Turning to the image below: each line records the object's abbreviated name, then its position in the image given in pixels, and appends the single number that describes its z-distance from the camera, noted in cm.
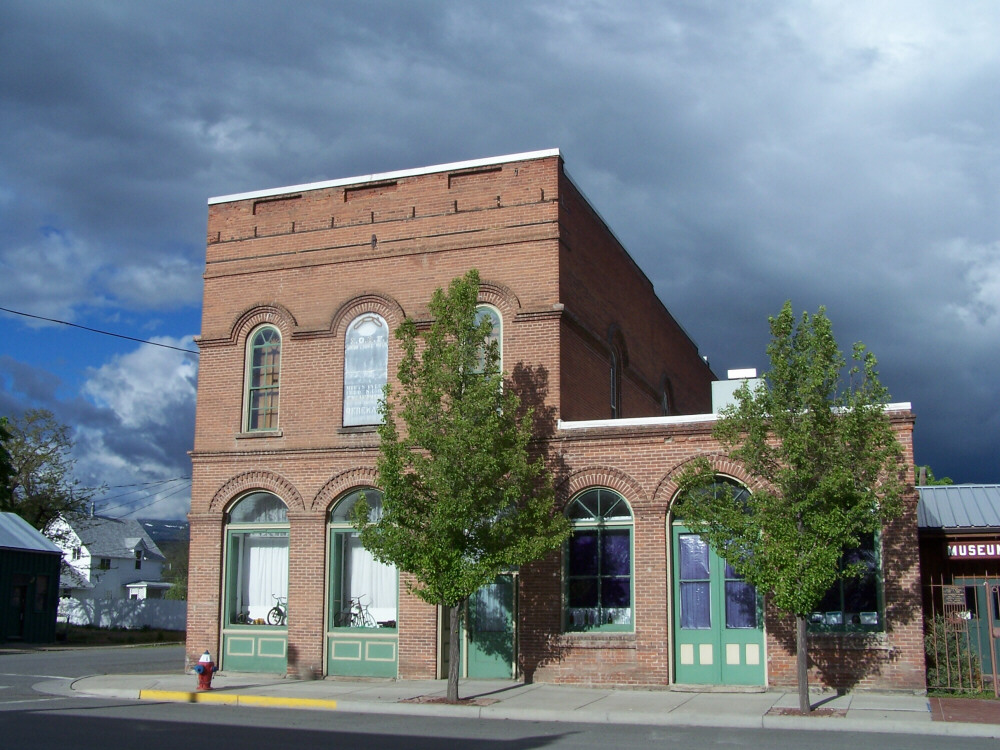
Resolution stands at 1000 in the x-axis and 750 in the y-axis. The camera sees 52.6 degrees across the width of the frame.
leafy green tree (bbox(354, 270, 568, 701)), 1534
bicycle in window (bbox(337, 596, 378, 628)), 1895
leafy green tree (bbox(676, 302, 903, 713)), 1381
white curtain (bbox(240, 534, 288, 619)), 1973
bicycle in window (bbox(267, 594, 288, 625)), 1953
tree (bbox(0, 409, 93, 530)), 4919
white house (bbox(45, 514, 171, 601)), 6981
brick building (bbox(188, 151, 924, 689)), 1686
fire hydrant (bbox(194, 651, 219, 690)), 1678
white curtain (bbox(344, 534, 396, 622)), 1894
